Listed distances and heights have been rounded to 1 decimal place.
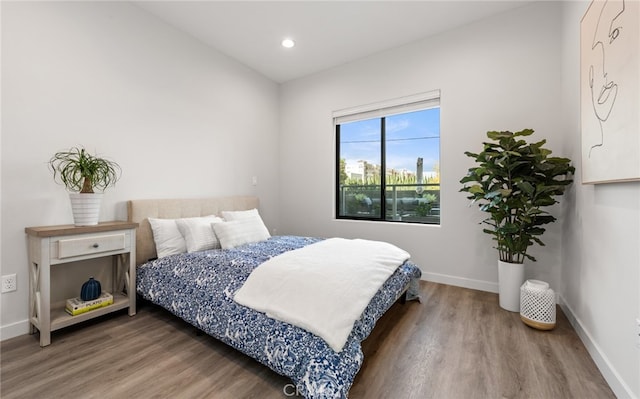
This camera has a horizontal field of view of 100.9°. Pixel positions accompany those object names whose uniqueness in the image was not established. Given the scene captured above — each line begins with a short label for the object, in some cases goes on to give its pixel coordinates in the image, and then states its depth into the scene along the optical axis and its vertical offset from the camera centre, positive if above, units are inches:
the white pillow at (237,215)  115.1 -8.1
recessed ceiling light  125.6 +74.3
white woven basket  78.1 -33.0
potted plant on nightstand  79.7 +6.4
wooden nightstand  71.6 -17.0
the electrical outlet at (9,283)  74.5 -24.4
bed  50.5 -28.5
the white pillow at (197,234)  97.1 -13.8
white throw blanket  54.9 -21.9
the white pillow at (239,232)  100.4 -14.1
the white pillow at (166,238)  96.8 -15.2
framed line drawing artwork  48.5 +22.9
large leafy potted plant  84.4 +2.1
